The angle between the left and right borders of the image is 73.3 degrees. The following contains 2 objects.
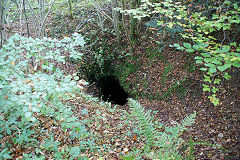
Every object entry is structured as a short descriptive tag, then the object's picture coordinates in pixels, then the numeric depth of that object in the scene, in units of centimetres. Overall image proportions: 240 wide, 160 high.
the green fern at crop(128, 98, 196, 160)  234
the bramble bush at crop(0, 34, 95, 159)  188
